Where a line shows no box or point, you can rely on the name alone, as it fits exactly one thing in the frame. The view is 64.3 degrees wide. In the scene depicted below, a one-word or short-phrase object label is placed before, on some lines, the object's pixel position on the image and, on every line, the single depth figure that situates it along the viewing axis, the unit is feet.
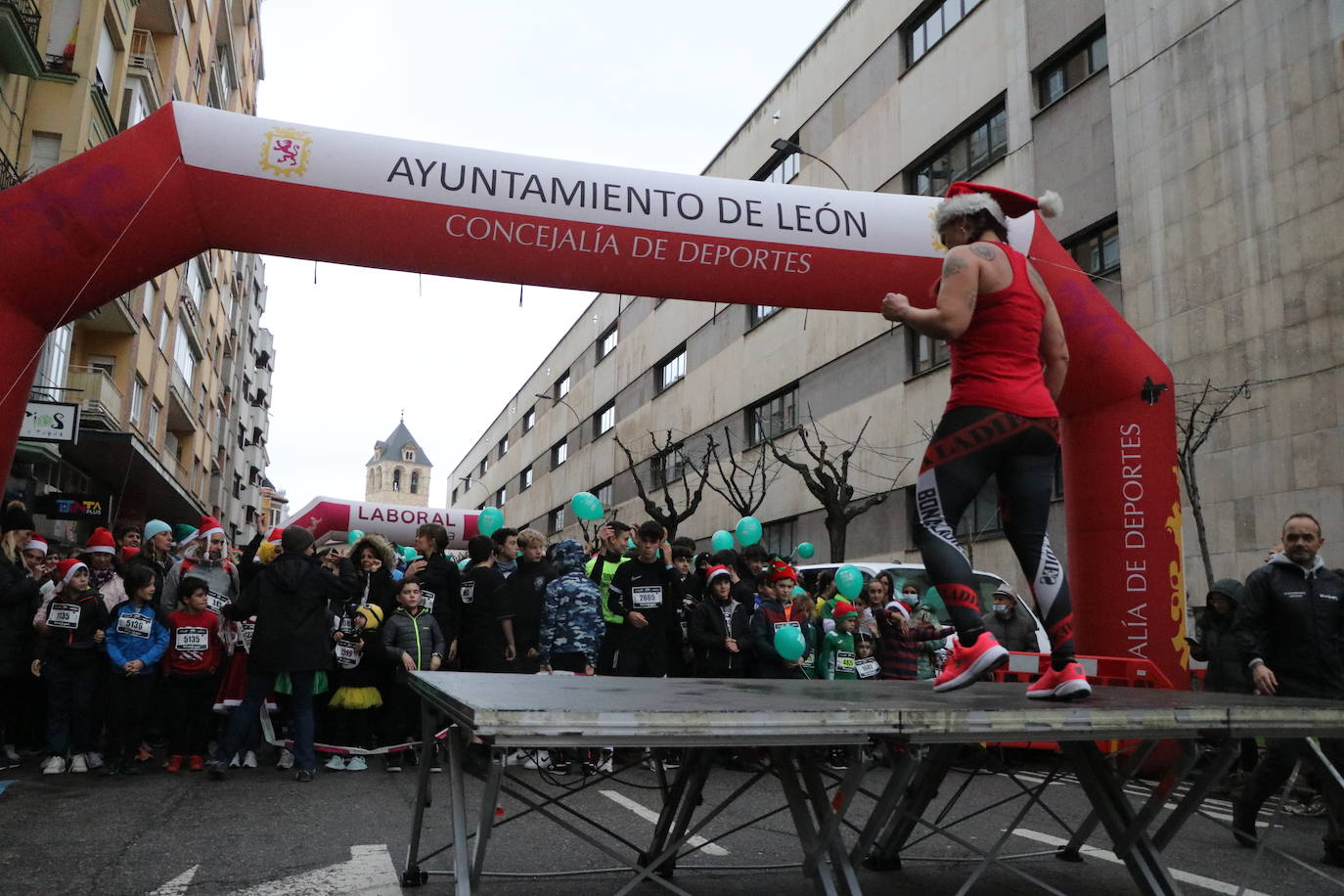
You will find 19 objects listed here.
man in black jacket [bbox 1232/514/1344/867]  20.62
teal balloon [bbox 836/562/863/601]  38.45
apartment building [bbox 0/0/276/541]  63.98
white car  44.24
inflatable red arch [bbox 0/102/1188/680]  23.12
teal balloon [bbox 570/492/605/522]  43.47
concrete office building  48.19
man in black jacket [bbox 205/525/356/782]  25.75
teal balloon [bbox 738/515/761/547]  48.59
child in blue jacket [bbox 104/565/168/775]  26.16
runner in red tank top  13.99
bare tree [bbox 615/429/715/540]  96.78
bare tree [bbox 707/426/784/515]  91.97
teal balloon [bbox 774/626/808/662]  30.73
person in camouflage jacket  29.81
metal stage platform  9.69
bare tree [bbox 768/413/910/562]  74.79
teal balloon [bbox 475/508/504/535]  54.06
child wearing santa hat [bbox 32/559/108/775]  26.30
